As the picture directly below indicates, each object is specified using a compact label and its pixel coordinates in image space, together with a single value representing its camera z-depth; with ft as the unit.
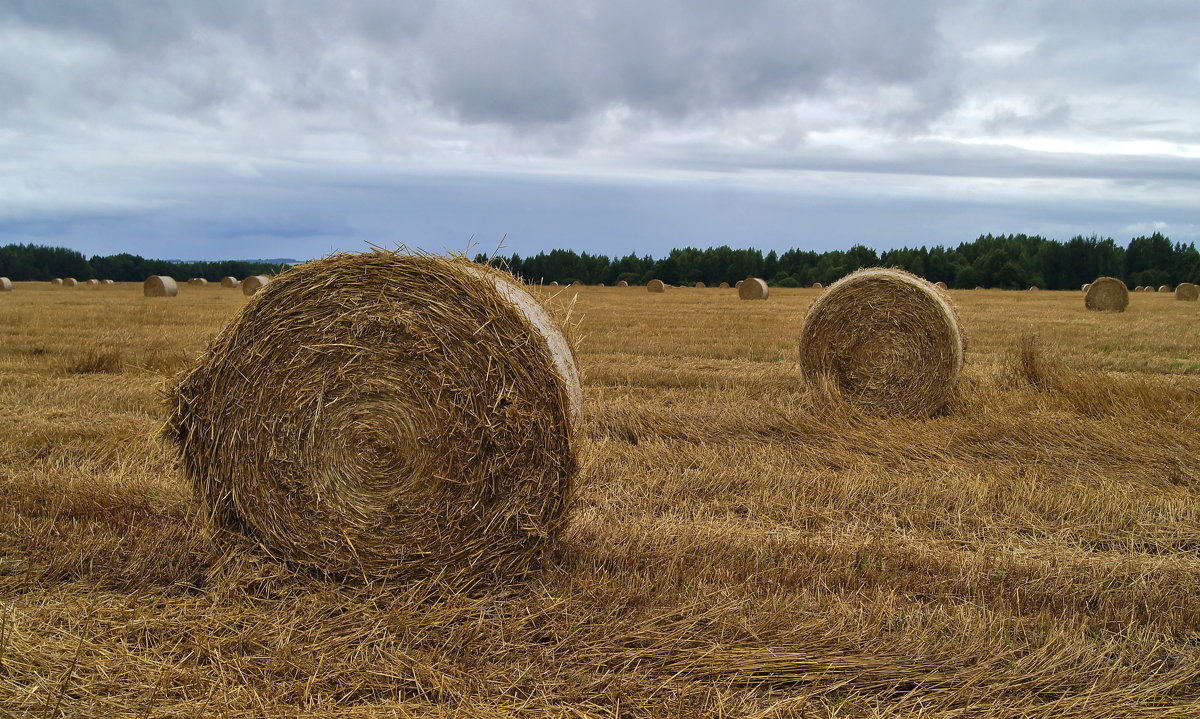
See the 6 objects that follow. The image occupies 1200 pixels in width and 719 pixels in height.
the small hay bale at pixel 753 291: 102.27
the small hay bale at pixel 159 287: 103.09
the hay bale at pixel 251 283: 101.12
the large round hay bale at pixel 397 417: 13.62
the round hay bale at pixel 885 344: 27.61
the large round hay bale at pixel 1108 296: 81.35
